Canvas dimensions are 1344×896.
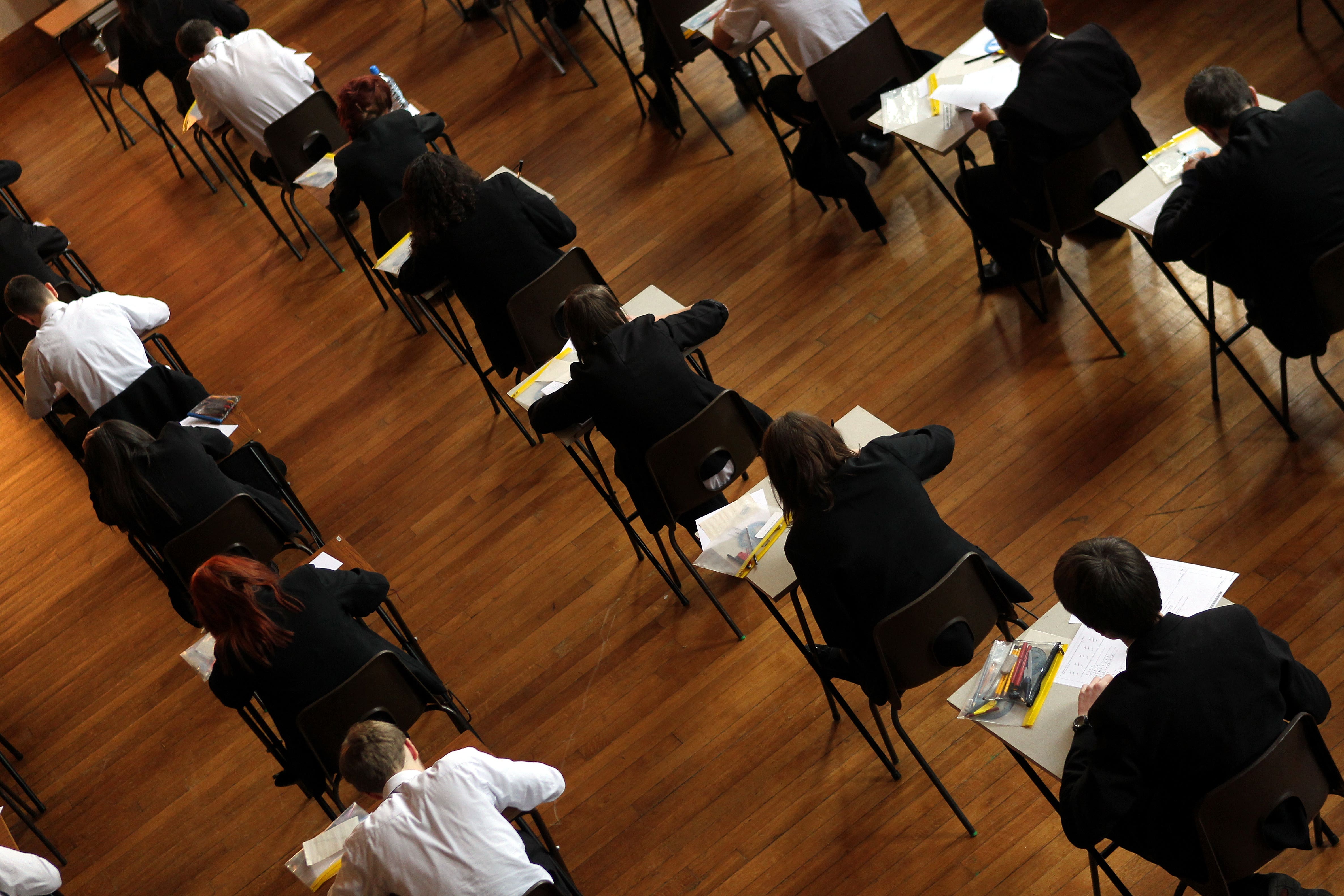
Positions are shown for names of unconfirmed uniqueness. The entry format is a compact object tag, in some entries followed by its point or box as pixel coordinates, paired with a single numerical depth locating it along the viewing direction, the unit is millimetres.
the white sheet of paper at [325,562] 7547
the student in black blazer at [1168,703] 4641
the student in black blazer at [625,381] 7246
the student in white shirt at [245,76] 11648
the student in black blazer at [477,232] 8633
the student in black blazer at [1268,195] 6434
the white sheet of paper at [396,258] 9508
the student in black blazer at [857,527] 5781
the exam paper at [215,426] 9102
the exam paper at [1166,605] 5320
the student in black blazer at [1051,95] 7676
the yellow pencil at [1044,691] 5352
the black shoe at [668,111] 12211
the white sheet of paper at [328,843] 6207
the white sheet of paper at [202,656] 7566
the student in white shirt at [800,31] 9633
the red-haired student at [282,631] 6801
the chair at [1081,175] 7887
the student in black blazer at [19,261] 11008
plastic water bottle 10430
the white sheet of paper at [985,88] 8445
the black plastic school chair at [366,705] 6766
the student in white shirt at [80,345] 9484
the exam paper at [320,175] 10656
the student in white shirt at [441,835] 5445
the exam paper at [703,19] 10539
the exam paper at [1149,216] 7176
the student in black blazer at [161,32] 13219
